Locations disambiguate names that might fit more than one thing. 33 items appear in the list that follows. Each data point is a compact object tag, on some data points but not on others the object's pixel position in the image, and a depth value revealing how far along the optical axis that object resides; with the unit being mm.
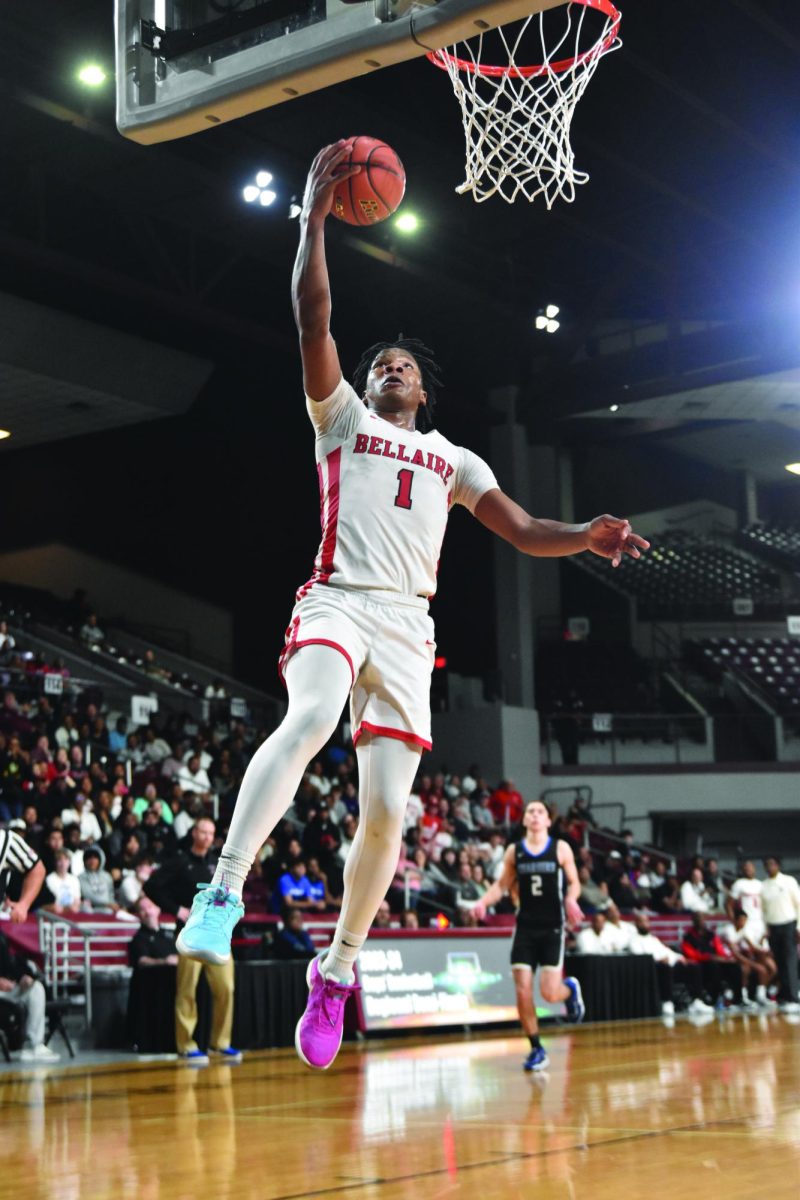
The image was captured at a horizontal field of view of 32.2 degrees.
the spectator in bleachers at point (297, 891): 15359
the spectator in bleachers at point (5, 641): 20219
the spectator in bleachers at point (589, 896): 19988
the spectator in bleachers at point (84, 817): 15375
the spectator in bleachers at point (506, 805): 23641
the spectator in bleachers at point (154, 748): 19750
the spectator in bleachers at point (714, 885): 22969
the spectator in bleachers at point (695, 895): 21656
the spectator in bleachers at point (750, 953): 20797
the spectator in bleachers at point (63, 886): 13508
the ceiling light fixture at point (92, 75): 16188
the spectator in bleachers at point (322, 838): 17453
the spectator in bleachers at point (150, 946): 12723
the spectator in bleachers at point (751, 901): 21172
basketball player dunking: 4484
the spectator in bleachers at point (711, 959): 20031
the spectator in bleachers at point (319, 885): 15844
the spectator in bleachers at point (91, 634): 26328
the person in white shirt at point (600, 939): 17875
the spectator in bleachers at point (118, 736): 19514
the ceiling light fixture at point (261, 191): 19047
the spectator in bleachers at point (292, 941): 13844
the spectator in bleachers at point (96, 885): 14039
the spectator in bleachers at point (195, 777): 19047
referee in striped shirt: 11555
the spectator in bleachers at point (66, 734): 18516
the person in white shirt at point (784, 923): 18484
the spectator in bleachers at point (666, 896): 21719
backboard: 5418
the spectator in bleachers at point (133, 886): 14117
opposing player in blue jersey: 11539
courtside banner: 14164
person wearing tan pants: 11852
